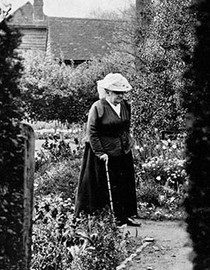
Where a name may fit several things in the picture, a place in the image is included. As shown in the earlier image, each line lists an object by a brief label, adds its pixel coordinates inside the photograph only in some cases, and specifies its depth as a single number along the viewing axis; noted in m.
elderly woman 9.71
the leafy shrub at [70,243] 7.59
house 55.80
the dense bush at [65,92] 36.20
